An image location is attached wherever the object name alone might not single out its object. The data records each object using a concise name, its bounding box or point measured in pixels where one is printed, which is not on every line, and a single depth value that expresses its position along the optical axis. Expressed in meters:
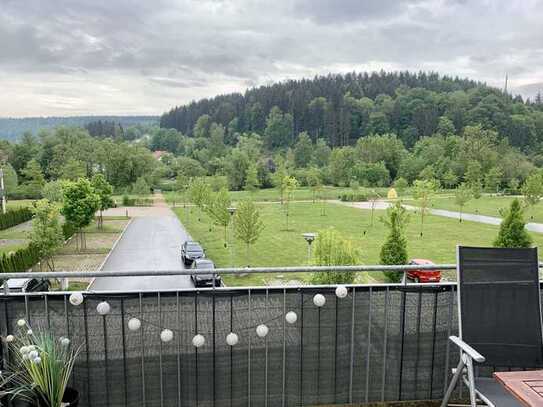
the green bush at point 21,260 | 13.63
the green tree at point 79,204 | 20.08
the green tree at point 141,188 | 41.91
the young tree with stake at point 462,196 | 28.80
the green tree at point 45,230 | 15.10
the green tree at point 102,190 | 26.38
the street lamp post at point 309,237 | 12.19
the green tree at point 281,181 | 36.52
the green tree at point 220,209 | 20.28
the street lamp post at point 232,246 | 17.04
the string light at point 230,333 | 2.65
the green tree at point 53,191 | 32.61
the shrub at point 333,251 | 11.55
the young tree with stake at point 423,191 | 26.42
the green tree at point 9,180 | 42.50
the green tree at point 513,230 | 14.62
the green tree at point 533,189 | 28.02
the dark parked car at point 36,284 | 7.86
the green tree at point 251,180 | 49.06
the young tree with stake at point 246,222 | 17.03
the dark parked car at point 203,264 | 11.55
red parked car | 10.77
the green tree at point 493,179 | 47.00
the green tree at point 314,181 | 40.94
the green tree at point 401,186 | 40.15
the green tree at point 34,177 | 44.41
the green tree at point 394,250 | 13.10
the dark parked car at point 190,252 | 16.02
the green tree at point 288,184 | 34.62
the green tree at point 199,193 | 25.77
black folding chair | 2.72
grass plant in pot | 2.42
